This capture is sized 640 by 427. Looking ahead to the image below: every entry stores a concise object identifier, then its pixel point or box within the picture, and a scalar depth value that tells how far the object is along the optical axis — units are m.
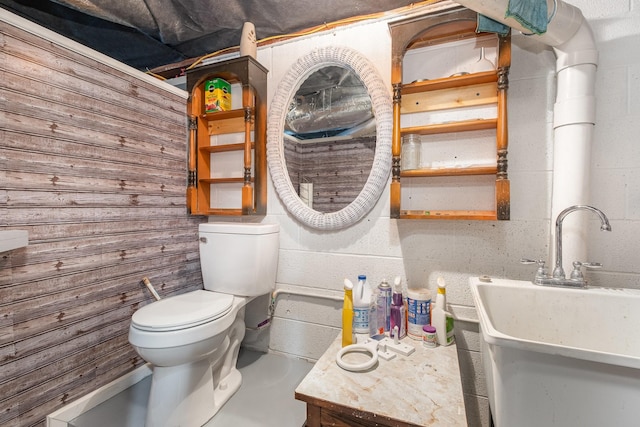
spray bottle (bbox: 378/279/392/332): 1.35
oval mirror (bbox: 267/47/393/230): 1.49
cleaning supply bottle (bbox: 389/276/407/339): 1.29
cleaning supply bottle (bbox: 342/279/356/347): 1.25
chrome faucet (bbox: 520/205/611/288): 1.05
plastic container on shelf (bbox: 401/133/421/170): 1.41
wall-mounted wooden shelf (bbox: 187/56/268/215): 1.68
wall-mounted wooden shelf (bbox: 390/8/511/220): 1.17
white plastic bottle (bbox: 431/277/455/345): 1.24
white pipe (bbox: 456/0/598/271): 1.09
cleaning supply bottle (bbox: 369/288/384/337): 1.33
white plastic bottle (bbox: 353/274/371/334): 1.33
